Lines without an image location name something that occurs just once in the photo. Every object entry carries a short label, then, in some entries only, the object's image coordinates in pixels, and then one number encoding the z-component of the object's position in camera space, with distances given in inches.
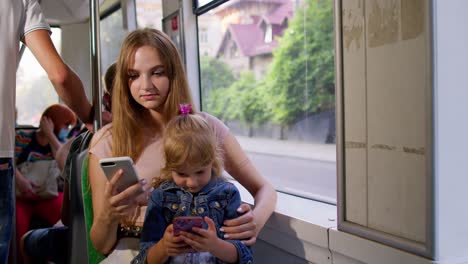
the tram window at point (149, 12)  148.4
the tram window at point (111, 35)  173.2
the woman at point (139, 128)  66.2
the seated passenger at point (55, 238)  82.4
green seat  68.5
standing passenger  67.2
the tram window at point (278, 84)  93.4
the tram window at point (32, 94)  164.1
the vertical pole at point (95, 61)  76.6
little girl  56.3
